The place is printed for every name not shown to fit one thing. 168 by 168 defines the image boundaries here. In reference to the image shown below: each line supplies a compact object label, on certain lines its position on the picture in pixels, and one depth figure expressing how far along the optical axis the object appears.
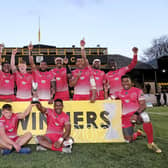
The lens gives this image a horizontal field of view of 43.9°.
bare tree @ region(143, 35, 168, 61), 45.53
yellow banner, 4.63
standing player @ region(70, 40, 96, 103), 5.29
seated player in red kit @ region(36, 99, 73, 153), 3.93
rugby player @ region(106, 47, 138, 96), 5.57
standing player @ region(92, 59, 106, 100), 5.47
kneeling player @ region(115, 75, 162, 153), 4.42
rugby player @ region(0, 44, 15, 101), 5.08
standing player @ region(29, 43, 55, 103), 5.20
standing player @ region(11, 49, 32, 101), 5.09
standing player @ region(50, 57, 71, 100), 5.47
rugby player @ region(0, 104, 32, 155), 3.76
